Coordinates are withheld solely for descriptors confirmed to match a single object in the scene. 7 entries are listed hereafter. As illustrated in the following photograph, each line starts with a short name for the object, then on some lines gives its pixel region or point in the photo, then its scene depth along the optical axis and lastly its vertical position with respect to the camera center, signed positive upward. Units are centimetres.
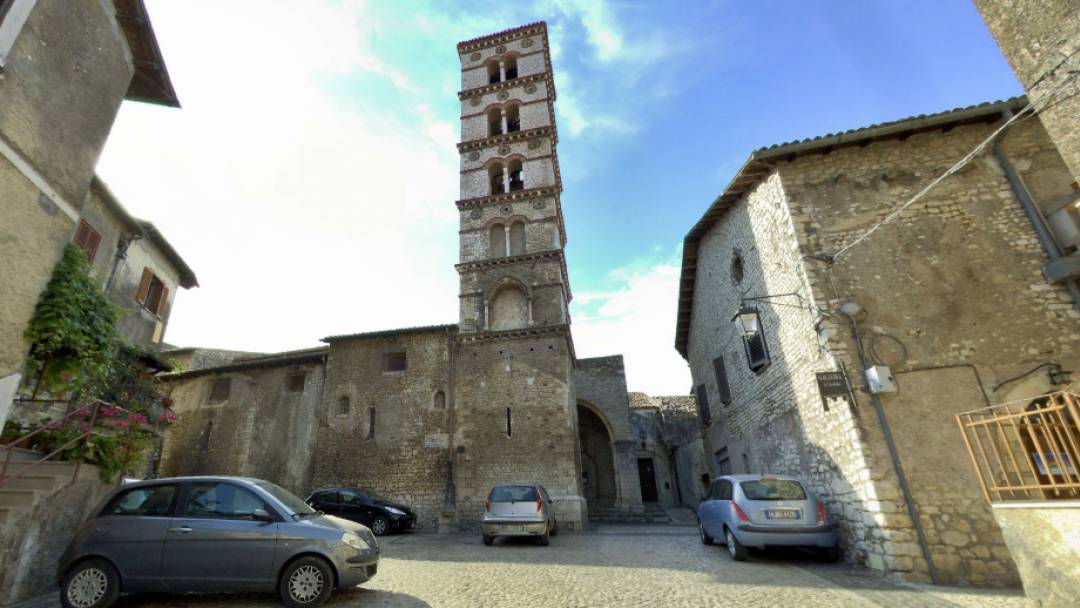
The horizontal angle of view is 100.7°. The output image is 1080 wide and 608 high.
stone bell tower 1416 +679
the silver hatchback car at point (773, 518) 694 -69
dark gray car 493 -56
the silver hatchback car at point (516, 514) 994 -63
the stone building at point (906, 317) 639 +231
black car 1261 -45
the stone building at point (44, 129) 463 +404
